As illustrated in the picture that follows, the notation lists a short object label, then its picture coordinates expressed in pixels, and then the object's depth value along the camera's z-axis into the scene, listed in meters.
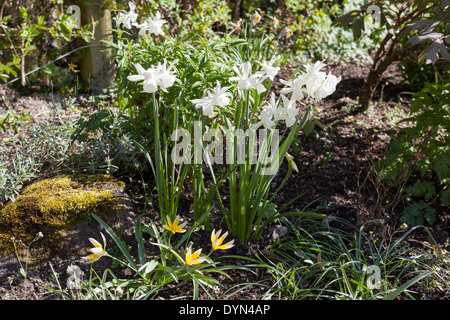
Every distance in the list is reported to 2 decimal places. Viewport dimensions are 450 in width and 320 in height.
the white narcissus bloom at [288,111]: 2.08
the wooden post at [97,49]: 3.83
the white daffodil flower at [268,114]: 2.08
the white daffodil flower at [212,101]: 1.98
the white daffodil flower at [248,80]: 2.01
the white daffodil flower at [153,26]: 2.44
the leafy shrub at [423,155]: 2.73
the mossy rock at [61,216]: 2.29
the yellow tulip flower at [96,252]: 2.01
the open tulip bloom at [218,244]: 2.09
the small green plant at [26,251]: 2.08
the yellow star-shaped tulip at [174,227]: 2.15
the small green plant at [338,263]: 2.12
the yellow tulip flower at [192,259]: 2.03
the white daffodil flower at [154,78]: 1.95
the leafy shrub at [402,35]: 2.40
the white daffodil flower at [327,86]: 1.97
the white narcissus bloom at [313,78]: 1.95
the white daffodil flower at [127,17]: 2.61
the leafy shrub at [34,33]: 3.60
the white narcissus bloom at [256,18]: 3.26
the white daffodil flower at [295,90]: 2.02
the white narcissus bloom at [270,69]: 2.11
